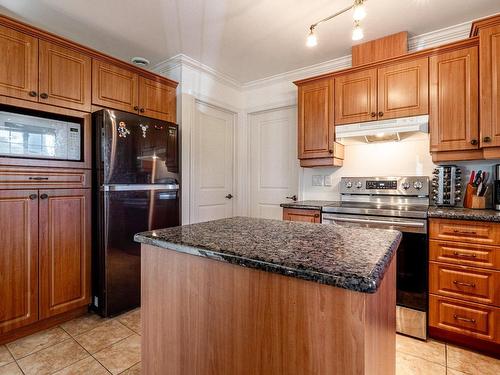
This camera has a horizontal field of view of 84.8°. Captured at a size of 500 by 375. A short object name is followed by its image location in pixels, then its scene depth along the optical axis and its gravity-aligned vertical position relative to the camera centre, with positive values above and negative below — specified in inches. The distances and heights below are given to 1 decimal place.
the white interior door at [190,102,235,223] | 127.0 +11.4
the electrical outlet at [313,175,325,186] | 123.5 +3.0
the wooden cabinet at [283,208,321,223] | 98.5 -10.5
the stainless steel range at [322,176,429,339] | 78.7 -12.1
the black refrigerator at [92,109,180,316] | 87.2 -3.9
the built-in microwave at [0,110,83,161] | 74.9 +14.7
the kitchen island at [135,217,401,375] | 26.4 -13.3
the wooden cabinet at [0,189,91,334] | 74.0 -19.8
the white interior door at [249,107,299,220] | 136.0 +13.5
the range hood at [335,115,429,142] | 89.4 +20.4
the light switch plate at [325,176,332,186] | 121.5 +2.8
